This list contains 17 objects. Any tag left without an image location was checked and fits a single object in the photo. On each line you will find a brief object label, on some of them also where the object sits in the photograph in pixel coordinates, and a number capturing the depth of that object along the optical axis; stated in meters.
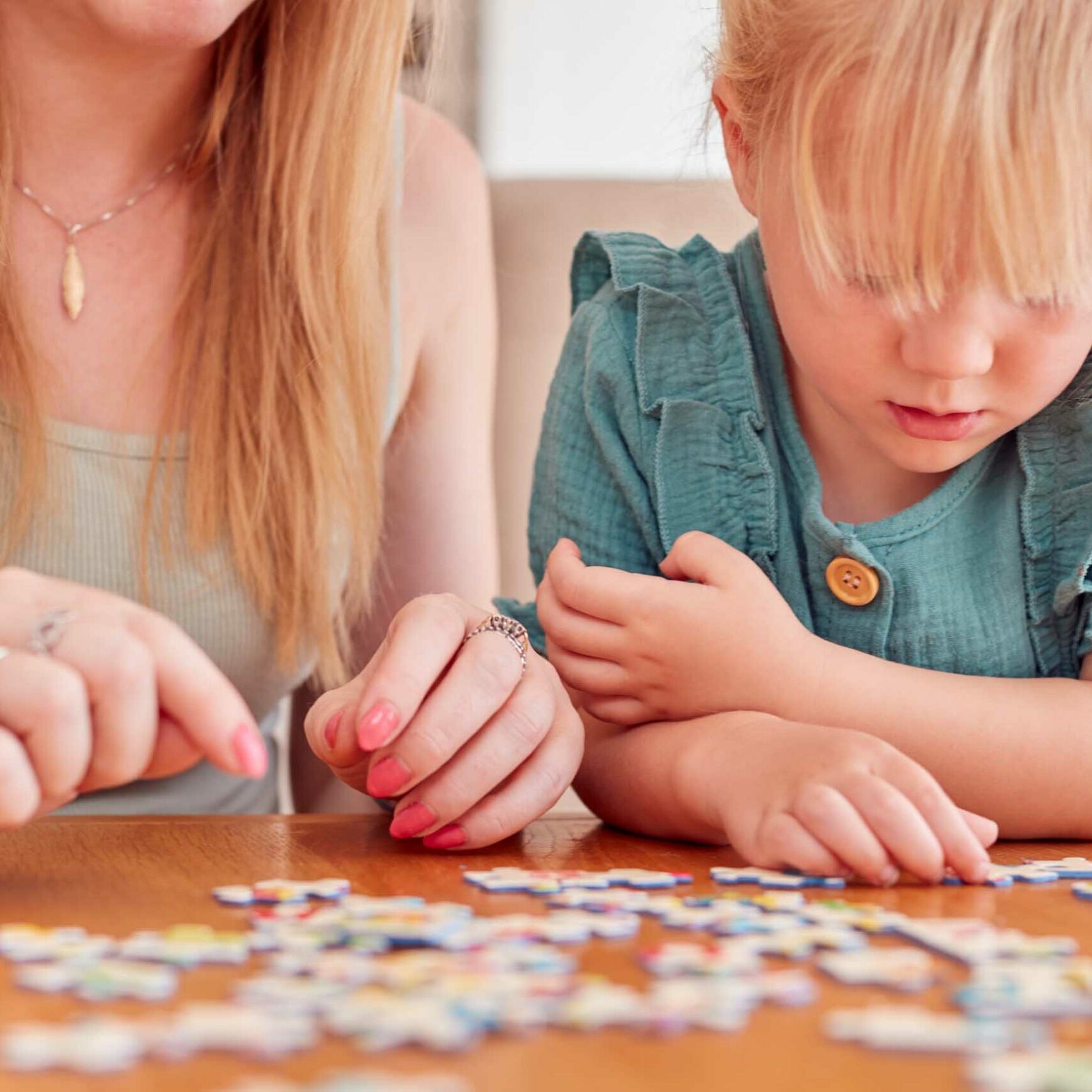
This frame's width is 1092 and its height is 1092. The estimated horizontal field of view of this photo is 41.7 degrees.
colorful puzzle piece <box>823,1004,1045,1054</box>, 0.46
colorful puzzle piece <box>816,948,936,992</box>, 0.53
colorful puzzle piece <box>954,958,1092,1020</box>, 0.50
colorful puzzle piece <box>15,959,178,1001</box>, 0.50
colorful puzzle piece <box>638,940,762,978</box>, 0.54
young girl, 0.87
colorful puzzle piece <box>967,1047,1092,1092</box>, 0.41
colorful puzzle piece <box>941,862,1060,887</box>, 0.76
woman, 1.28
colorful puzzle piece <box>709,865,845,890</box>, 0.73
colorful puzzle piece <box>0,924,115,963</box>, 0.56
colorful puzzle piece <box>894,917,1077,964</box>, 0.58
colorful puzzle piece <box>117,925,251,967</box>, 0.55
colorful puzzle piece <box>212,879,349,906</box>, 0.67
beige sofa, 1.80
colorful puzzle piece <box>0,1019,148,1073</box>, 0.43
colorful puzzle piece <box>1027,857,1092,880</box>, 0.79
